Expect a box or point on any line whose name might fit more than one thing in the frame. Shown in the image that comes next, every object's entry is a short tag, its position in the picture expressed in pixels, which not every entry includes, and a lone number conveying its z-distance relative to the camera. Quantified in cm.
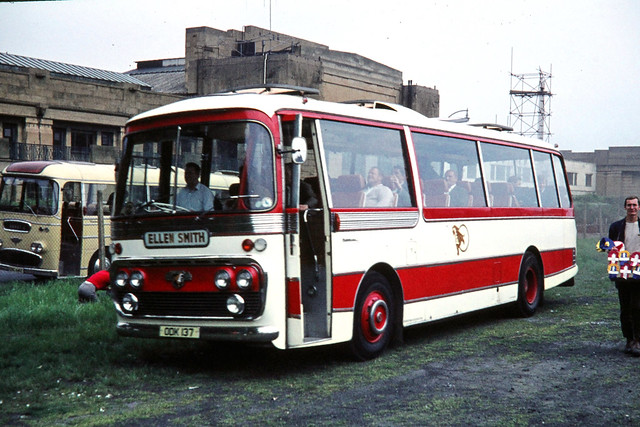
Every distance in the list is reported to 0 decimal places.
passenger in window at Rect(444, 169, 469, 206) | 1157
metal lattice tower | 8081
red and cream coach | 832
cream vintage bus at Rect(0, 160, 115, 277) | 1794
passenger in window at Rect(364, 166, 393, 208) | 978
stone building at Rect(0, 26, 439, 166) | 3853
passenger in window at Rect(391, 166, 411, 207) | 1029
